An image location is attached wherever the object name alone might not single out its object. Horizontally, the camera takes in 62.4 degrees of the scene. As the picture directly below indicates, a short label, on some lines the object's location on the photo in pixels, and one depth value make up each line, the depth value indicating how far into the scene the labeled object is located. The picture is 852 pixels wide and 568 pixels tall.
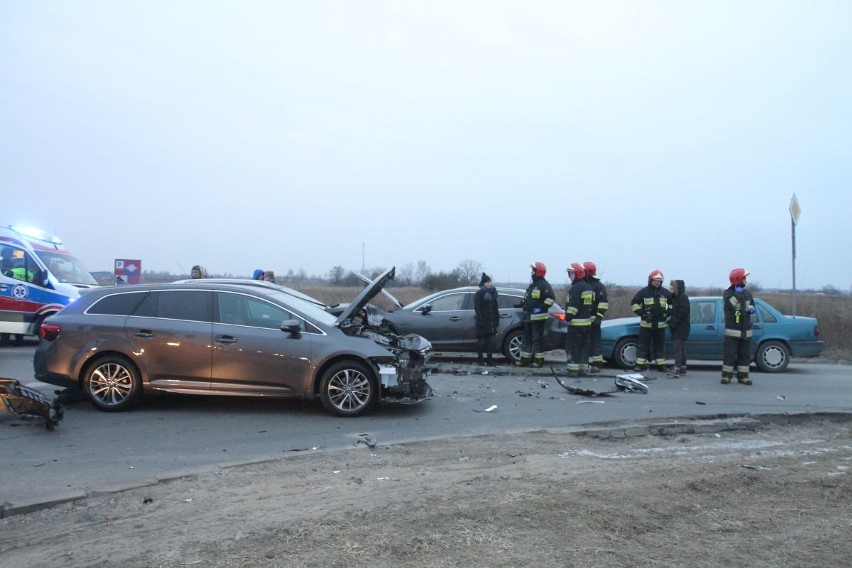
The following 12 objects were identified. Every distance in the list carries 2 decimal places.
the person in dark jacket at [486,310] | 13.09
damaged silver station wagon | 8.51
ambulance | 14.86
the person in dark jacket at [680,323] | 12.67
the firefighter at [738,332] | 11.81
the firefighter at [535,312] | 12.96
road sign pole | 16.11
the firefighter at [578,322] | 12.26
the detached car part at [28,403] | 7.36
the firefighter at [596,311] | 12.55
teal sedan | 13.58
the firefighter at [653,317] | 12.71
